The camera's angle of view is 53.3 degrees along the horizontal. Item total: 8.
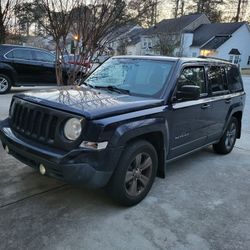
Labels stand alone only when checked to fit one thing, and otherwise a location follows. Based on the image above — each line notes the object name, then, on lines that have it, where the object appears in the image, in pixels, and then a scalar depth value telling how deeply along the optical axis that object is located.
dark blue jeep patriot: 2.45
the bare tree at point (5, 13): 12.06
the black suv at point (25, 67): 8.69
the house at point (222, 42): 34.17
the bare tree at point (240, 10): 40.97
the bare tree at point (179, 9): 42.06
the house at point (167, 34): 29.92
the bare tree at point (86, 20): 5.36
